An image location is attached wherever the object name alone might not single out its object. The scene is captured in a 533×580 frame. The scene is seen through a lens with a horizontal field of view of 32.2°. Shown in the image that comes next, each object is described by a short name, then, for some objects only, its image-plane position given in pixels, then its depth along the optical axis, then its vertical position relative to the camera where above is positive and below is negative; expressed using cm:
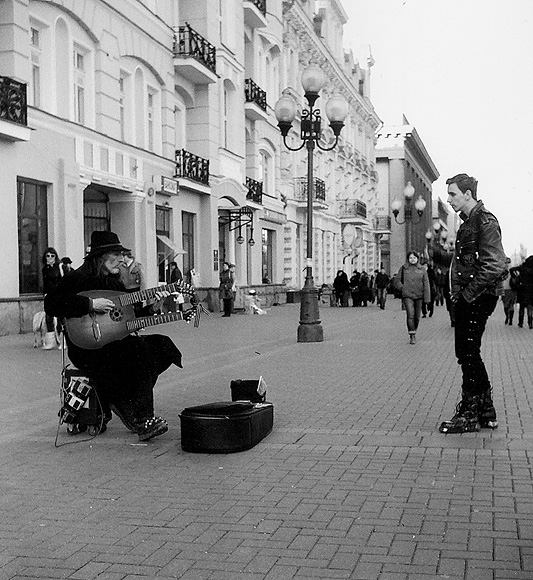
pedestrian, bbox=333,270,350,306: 3731 -73
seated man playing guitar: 690 -66
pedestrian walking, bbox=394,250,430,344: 1664 -35
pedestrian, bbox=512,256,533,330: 2114 -49
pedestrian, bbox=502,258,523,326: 2286 -75
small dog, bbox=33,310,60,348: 1524 -95
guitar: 696 -37
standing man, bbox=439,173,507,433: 698 -15
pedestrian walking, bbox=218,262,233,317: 2783 -61
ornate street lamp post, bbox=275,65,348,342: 1691 +280
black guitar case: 652 -113
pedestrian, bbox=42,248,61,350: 1516 -10
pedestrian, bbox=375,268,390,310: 3547 -67
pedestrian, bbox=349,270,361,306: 3806 -87
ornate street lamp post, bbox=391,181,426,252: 3353 +243
